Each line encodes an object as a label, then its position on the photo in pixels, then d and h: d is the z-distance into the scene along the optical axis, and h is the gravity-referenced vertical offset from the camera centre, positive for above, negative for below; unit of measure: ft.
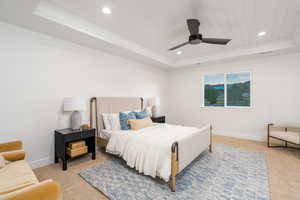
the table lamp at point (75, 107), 9.11 -0.41
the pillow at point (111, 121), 10.99 -1.62
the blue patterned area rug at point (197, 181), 6.28 -4.17
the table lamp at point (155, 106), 16.56 -0.60
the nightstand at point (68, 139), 8.50 -2.47
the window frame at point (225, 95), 14.98 +0.78
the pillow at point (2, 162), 5.52 -2.48
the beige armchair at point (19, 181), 3.63 -2.63
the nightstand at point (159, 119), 15.89 -2.10
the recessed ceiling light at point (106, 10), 7.67 +5.08
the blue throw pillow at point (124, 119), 10.98 -1.45
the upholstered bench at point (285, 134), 10.67 -2.71
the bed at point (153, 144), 6.75 -2.53
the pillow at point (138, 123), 10.86 -1.80
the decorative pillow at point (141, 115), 12.31 -1.24
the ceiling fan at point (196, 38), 8.02 +3.95
